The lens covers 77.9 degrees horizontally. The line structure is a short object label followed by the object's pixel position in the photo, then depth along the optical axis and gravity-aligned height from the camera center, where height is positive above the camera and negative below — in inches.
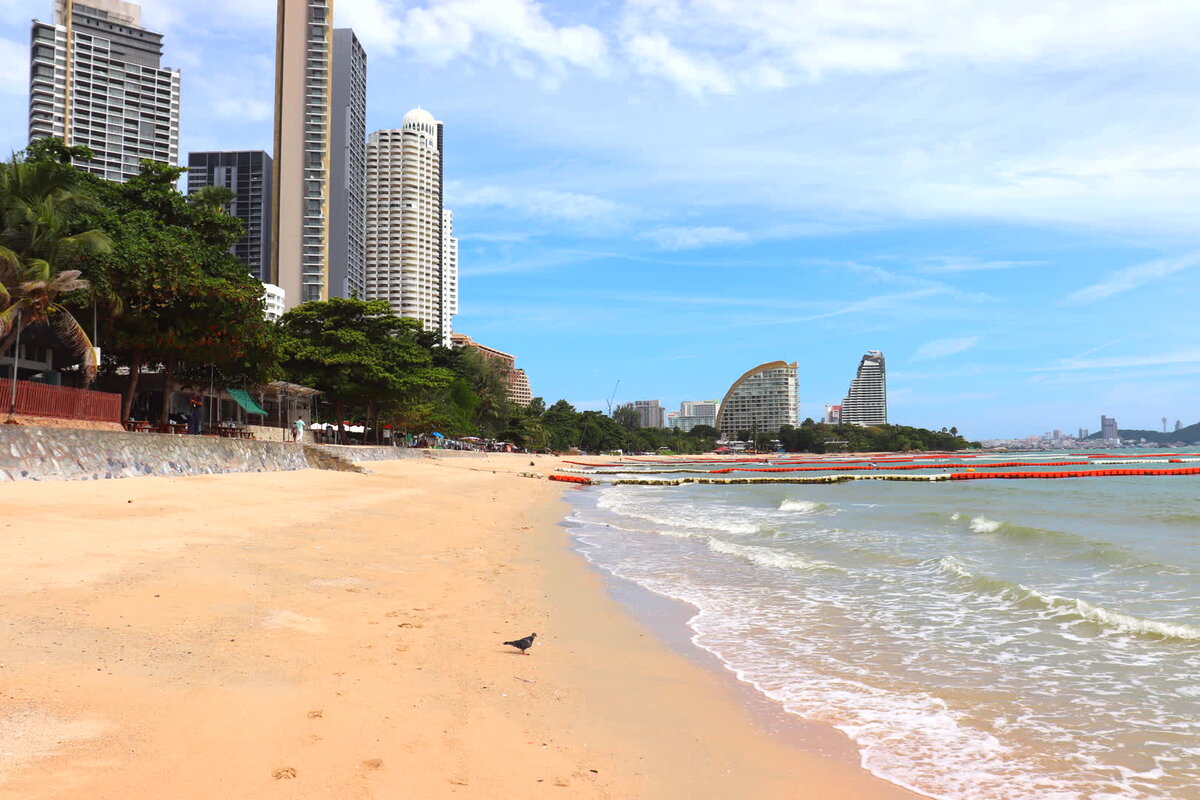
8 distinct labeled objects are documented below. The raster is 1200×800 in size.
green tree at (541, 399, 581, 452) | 4381.2 +60.1
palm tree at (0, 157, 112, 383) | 722.2 +202.2
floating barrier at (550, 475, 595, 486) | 1547.7 -93.4
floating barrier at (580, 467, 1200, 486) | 1588.3 -90.3
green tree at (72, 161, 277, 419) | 858.8 +174.5
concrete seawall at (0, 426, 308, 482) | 518.3 -19.7
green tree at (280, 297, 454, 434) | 1684.3 +181.0
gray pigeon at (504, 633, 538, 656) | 231.0 -64.8
